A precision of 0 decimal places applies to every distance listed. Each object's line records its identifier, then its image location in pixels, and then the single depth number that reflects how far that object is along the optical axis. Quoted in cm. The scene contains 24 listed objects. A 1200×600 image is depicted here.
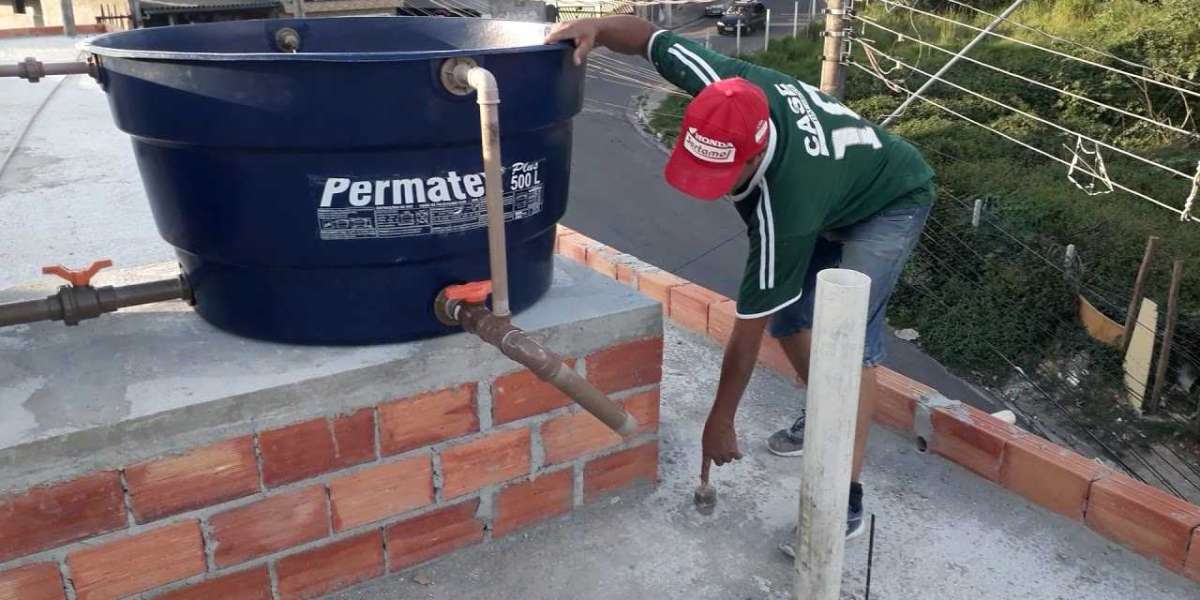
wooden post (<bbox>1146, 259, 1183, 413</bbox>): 843
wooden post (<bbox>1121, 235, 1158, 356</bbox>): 898
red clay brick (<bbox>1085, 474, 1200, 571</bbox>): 214
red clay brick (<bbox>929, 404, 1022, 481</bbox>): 249
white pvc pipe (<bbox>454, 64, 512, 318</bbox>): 164
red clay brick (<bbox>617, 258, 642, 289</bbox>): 360
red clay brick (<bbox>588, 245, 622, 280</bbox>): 368
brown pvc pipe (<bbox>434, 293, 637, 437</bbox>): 165
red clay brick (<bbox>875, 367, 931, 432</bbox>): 270
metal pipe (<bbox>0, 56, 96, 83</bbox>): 196
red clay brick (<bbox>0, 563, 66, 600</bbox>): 164
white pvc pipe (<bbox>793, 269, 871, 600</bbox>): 136
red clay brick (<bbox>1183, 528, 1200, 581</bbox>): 211
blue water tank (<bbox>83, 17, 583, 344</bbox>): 171
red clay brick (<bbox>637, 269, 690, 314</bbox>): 348
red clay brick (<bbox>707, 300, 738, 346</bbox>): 321
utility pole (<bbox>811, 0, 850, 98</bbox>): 1048
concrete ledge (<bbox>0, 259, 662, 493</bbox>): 165
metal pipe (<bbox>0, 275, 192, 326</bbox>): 194
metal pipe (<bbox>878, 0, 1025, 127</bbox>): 839
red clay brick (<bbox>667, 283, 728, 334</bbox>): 333
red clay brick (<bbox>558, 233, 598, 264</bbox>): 388
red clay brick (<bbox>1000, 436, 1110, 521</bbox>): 232
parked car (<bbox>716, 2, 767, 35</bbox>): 2811
